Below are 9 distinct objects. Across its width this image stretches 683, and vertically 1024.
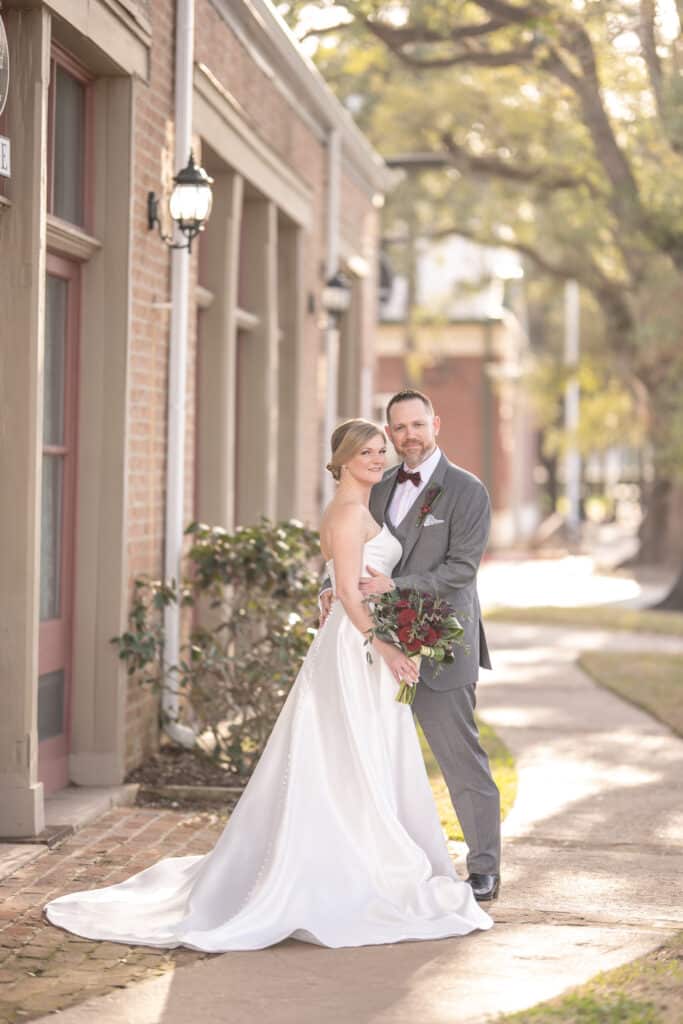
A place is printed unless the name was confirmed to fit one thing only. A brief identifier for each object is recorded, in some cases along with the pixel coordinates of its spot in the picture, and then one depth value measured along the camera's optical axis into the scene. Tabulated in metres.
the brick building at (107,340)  10.95
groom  9.84
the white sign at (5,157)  10.55
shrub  13.59
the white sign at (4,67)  10.40
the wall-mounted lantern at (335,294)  22.12
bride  8.91
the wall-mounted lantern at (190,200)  13.38
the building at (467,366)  57.53
